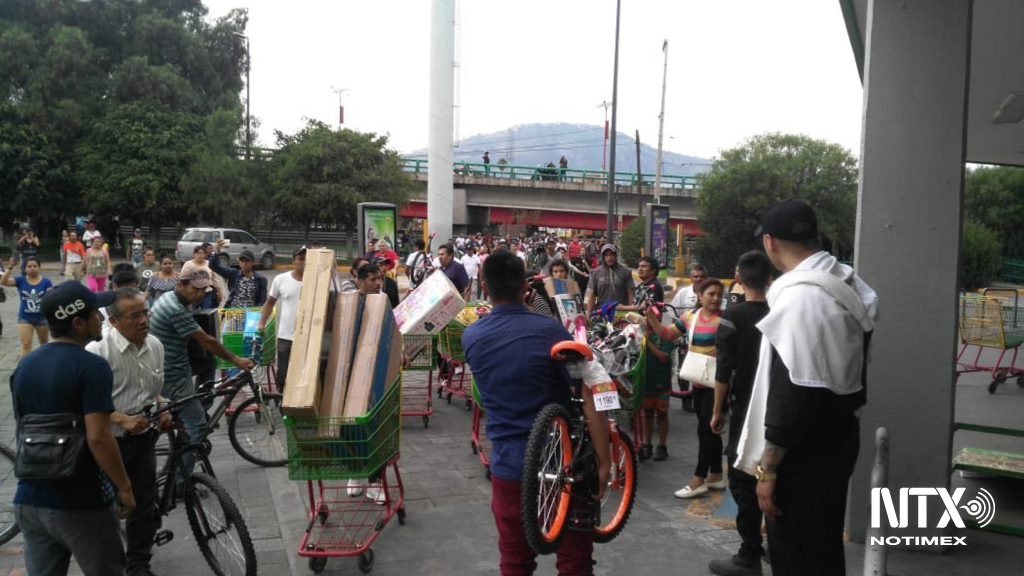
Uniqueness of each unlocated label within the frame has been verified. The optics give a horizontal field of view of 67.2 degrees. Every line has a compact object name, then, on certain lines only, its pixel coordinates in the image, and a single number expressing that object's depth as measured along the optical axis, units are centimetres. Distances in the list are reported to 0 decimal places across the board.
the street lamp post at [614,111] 2442
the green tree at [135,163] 3647
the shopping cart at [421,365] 850
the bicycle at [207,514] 454
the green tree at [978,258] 2941
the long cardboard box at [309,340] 446
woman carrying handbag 613
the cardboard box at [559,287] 809
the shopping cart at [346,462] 459
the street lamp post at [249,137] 3697
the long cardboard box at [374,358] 472
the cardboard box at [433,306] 661
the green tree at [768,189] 3069
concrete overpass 4722
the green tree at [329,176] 3541
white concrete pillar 2417
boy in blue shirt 346
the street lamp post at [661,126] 3681
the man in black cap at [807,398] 294
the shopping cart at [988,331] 1048
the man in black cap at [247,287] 1053
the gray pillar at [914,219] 479
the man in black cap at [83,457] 333
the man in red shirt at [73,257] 1762
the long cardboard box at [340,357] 465
